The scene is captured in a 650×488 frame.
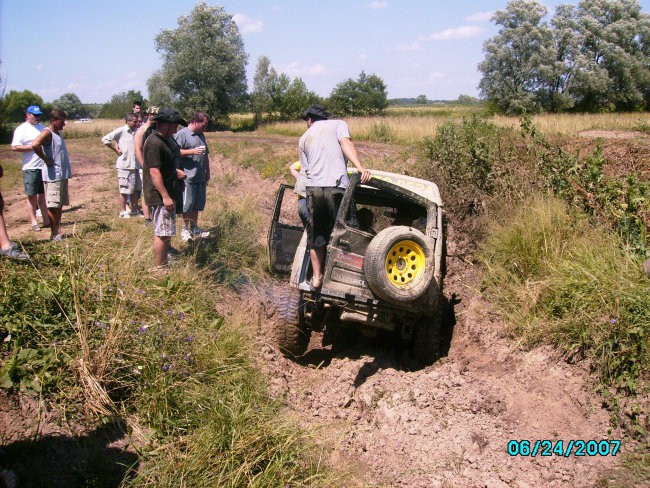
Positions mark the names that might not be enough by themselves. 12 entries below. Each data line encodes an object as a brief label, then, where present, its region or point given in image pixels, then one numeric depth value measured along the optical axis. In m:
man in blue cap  8.02
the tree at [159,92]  46.78
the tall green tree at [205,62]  45.66
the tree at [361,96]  49.59
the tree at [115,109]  62.03
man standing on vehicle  5.12
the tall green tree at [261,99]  46.31
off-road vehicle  4.61
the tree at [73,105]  95.94
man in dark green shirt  6.11
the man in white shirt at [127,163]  9.45
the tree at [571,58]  35.91
